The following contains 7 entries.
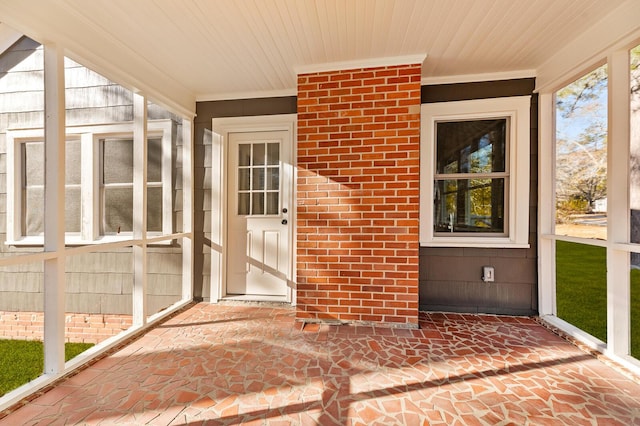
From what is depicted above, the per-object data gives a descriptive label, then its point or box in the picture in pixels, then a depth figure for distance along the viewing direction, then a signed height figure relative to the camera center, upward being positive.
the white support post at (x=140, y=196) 2.74 +0.16
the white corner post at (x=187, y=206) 3.45 +0.09
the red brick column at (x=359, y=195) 2.66 +0.18
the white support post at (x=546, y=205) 2.86 +0.10
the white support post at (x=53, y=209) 1.92 +0.02
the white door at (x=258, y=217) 3.42 -0.04
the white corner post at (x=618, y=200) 2.10 +0.11
